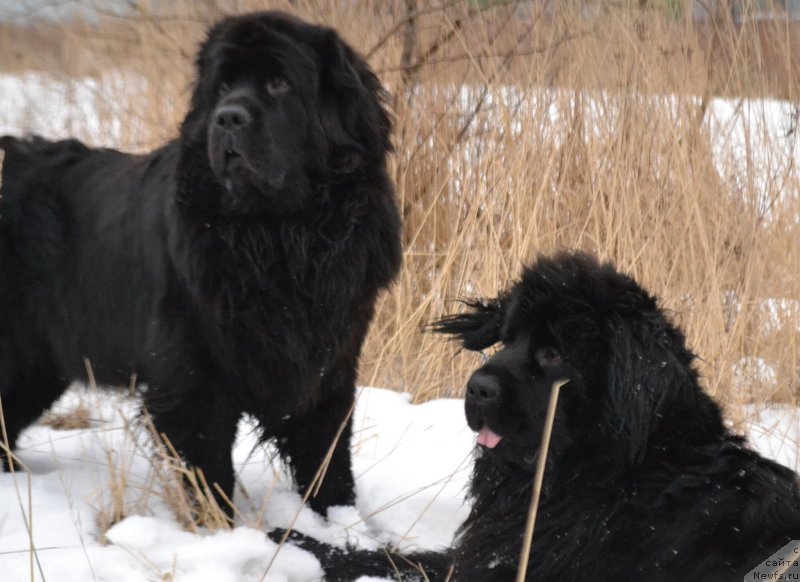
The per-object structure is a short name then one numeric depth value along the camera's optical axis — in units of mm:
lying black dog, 4883
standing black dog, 6371
